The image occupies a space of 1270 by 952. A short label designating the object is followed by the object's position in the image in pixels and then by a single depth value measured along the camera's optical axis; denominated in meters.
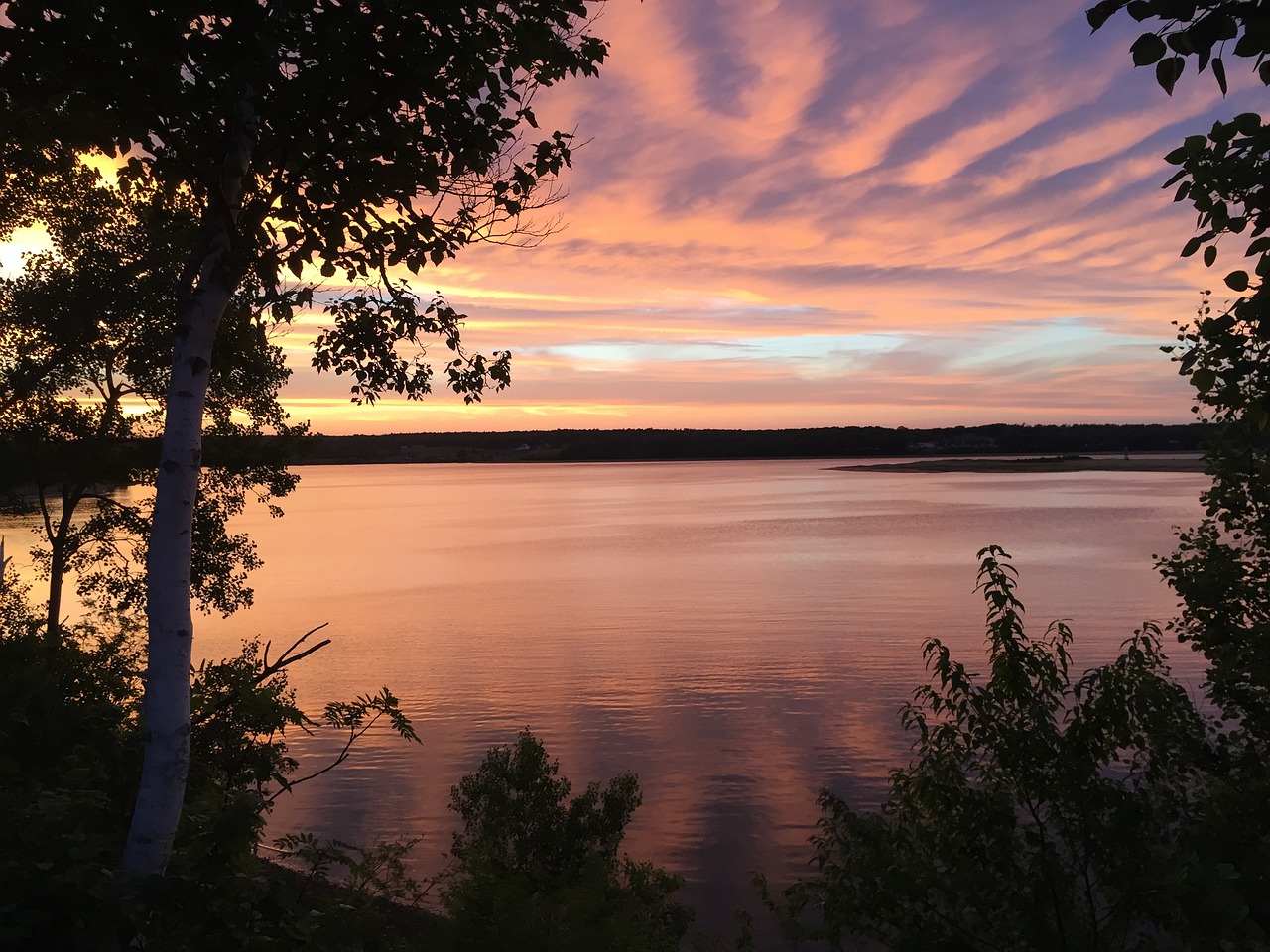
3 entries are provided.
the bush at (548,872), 8.48
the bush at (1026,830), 8.61
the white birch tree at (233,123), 5.27
